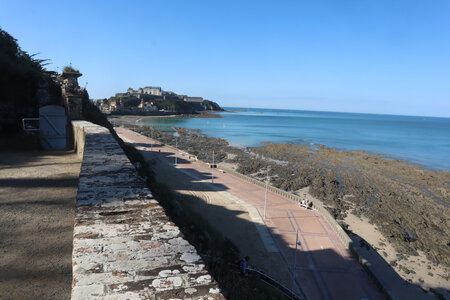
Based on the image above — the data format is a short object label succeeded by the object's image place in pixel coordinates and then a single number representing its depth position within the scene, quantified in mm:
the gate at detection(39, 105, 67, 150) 10703
